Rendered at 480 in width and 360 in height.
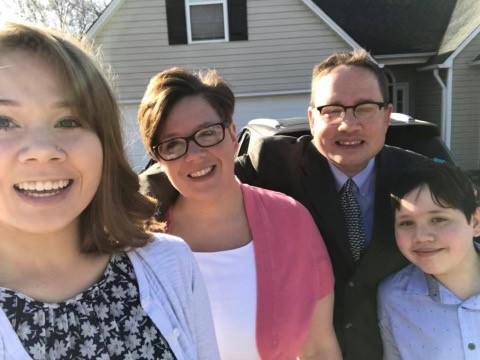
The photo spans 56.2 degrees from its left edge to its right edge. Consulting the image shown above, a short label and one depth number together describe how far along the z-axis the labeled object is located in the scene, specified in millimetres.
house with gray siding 10539
